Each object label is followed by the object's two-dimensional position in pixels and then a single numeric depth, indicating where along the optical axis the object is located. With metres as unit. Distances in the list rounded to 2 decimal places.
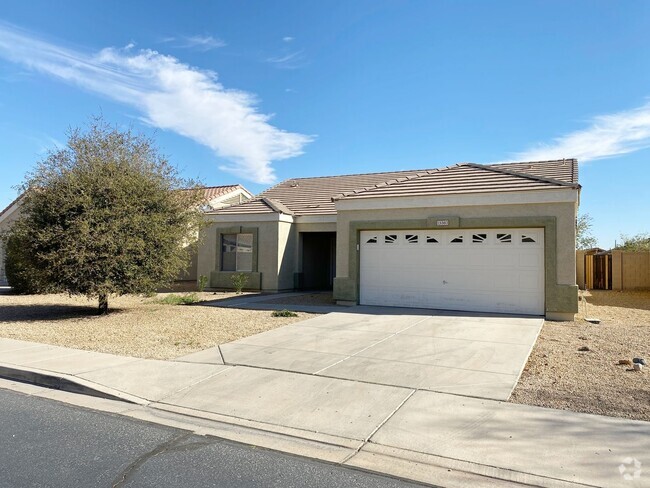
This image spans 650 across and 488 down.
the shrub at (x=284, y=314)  13.26
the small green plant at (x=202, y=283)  20.39
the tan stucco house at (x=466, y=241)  12.88
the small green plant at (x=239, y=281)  19.63
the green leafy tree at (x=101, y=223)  12.16
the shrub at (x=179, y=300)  16.73
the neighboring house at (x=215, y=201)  26.23
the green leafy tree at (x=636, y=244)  33.25
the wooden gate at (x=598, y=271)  23.80
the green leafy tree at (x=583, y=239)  36.86
